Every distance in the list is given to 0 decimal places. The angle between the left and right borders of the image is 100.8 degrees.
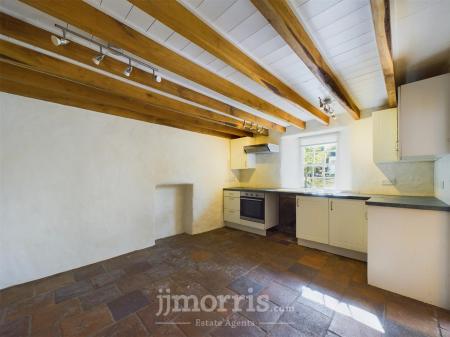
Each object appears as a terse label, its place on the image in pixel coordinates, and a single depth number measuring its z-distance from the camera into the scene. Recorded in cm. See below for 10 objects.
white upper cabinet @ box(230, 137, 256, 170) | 452
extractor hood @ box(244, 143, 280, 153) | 403
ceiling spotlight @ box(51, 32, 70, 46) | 128
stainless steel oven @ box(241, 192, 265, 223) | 383
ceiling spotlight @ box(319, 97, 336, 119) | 250
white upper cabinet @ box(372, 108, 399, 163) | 247
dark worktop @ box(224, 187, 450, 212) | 181
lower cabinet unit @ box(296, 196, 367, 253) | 266
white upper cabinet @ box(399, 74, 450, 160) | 180
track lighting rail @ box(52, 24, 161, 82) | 129
